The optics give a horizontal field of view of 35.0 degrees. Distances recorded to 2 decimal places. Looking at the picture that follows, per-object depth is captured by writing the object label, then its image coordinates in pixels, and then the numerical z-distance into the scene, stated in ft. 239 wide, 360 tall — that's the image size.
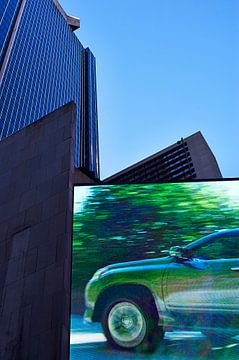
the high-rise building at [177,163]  234.99
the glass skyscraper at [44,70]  285.23
